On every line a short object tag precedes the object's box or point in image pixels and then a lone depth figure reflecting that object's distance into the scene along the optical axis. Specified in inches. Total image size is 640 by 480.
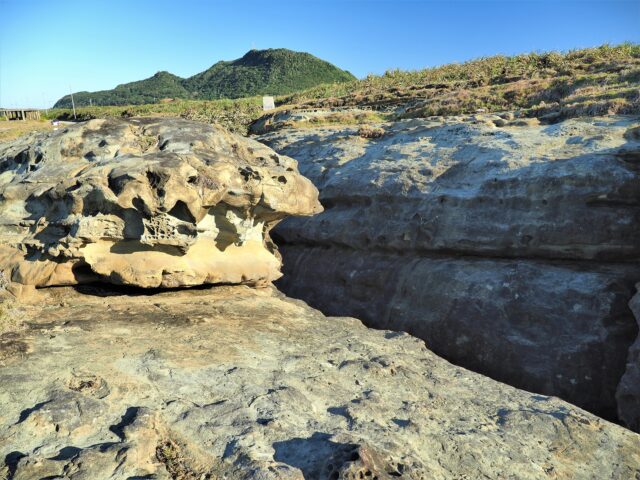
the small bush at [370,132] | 562.2
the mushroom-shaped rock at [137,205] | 305.7
